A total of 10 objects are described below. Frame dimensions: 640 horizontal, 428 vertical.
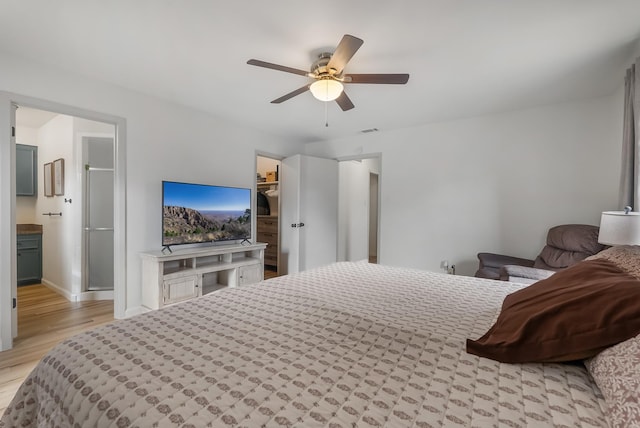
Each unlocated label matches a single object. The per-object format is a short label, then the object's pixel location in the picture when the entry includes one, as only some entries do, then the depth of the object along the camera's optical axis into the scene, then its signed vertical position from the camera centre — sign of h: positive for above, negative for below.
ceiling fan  2.00 +1.00
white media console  3.04 -0.68
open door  4.80 -0.01
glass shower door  3.84 -0.10
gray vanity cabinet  4.31 -0.70
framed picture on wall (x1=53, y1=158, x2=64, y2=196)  3.95 +0.47
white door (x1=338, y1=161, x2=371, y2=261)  5.65 -0.01
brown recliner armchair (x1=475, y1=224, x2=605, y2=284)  2.57 -0.44
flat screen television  3.28 -0.02
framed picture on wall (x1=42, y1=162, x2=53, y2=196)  4.17 +0.47
